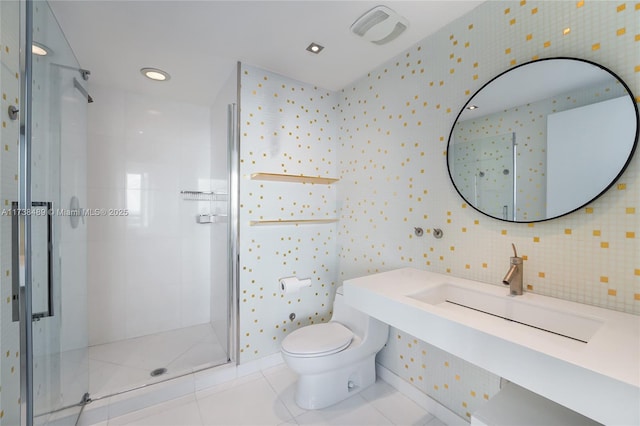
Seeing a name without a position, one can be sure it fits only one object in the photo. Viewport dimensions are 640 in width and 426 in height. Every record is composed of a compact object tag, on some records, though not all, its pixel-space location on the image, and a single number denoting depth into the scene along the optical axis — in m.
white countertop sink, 0.67
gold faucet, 1.22
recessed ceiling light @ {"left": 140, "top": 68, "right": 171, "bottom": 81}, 2.18
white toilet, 1.67
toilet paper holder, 2.15
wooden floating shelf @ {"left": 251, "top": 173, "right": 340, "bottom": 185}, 2.03
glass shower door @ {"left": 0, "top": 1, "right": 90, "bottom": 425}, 0.99
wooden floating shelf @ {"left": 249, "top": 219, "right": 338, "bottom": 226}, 2.08
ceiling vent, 1.53
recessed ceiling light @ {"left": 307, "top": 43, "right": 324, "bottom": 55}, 1.84
